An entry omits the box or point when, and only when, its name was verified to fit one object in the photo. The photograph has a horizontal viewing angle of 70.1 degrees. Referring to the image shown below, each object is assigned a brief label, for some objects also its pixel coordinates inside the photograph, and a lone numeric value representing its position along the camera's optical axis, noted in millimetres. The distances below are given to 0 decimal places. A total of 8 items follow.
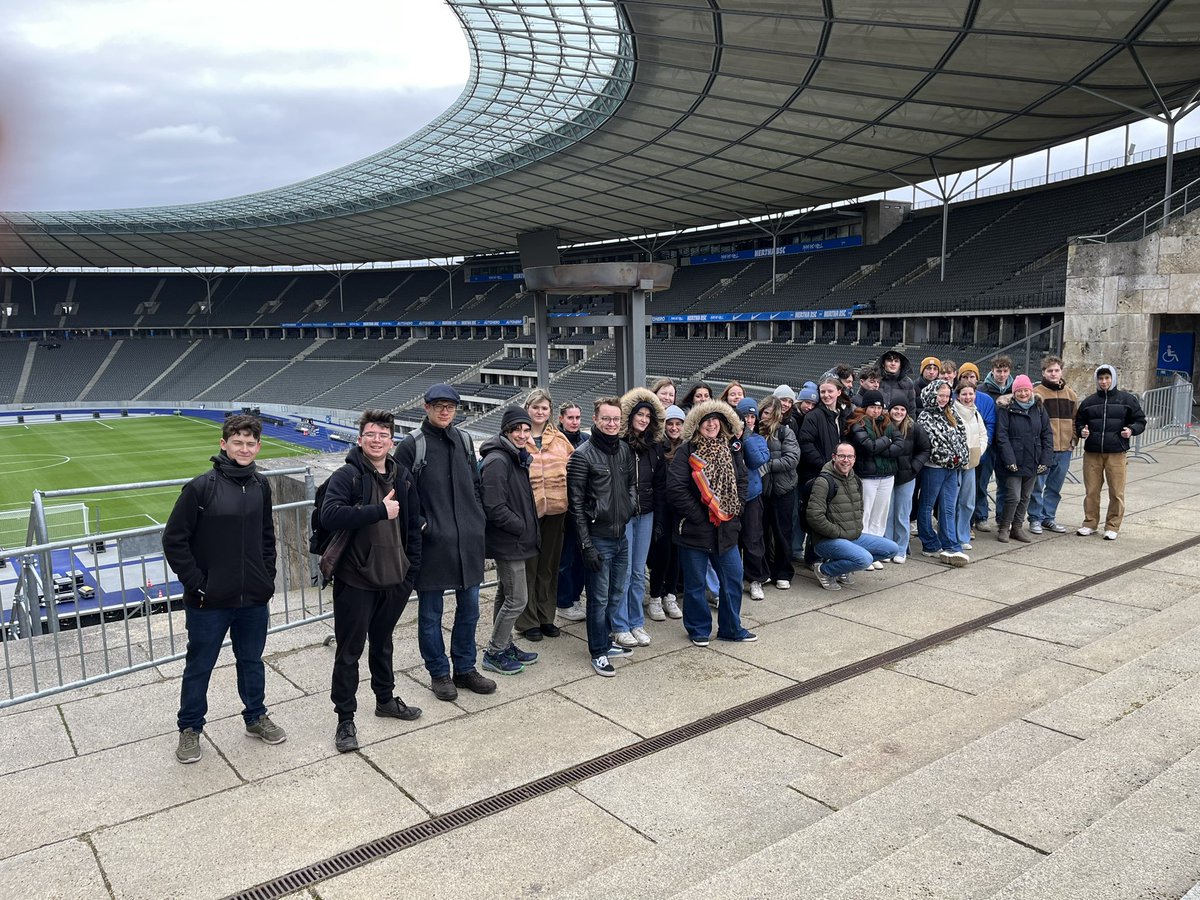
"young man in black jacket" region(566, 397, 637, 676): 5699
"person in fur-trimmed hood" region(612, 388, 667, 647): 6055
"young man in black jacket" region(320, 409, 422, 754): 4547
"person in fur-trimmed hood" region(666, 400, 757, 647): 5949
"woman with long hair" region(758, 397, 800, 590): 7188
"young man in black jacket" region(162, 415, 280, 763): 4375
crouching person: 7344
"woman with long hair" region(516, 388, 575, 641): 6039
